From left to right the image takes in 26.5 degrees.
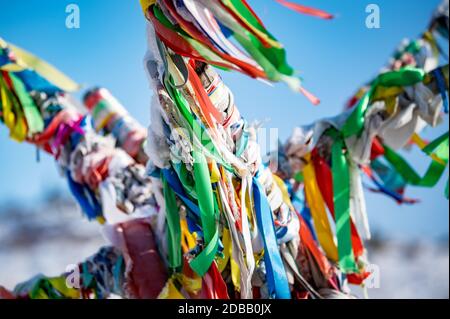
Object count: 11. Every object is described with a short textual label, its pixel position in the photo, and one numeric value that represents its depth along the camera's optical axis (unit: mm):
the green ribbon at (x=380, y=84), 1838
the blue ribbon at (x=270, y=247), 1527
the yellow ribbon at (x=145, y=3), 1371
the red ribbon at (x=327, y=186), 1867
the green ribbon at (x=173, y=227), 1635
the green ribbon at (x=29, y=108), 2012
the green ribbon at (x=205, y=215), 1451
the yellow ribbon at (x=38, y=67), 1767
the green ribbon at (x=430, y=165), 1903
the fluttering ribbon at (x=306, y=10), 1262
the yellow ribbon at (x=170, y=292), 1750
